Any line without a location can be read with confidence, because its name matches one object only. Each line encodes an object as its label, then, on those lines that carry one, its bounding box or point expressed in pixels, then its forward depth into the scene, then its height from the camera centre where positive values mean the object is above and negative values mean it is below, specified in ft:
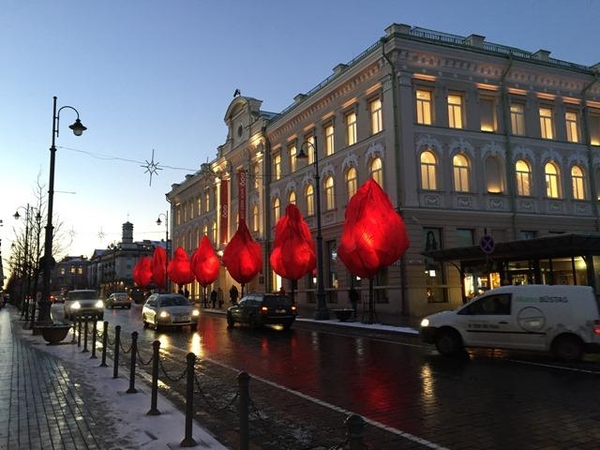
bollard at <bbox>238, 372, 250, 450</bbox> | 16.74 -3.60
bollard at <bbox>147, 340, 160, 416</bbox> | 24.96 -4.49
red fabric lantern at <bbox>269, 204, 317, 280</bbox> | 105.70 +8.22
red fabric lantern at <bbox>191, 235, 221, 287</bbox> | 157.69 +8.35
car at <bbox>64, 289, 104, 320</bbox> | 102.75 -1.41
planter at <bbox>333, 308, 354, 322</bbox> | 82.12 -3.83
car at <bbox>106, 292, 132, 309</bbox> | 171.22 -1.74
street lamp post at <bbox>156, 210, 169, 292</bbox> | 195.98 +7.08
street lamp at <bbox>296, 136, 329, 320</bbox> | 87.40 -0.41
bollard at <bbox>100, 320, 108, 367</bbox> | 39.76 -3.94
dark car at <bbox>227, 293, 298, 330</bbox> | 74.69 -2.77
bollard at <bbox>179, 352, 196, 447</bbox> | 20.17 -4.35
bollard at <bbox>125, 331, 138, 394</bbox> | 30.01 -4.46
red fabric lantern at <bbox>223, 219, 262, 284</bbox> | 125.29 +8.23
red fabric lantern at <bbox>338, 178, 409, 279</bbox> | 78.74 +7.75
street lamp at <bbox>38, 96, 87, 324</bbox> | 61.82 +6.57
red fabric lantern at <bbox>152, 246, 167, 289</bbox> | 208.95 +10.12
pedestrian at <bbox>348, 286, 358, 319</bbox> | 88.71 -1.23
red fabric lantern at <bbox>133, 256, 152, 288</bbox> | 244.22 +9.70
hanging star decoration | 86.79 +20.61
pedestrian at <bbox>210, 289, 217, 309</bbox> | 144.05 -1.18
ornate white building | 97.81 +27.08
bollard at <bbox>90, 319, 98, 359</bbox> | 45.65 -4.37
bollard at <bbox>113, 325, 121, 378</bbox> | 34.60 -3.68
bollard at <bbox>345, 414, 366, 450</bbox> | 11.30 -3.04
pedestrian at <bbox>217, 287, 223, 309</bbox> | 153.71 -1.07
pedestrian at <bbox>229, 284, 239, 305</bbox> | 136.85 -0.49
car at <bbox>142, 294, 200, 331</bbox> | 75.46 -2.65
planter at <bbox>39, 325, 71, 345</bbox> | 55.72 -3.68
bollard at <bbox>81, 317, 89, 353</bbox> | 50.03 -3.75
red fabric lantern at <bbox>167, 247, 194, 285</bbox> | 182.09 +8.23
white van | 40.16 -2.99
